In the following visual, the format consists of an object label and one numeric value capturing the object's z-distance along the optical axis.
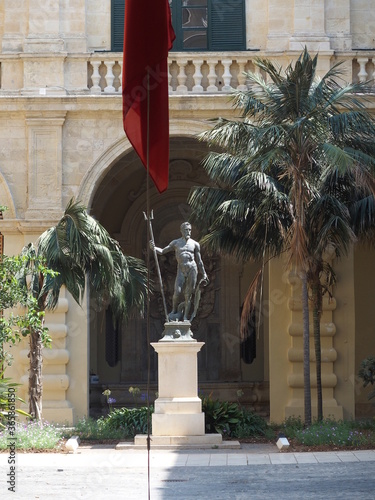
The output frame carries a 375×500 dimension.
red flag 5.23
